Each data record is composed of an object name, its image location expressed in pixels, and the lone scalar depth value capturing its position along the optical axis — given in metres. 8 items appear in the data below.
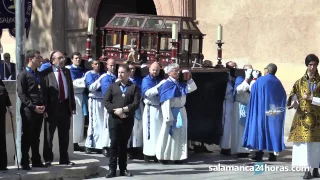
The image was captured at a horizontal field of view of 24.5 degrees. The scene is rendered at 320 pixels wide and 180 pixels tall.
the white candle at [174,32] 12.05
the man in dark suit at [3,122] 10.16
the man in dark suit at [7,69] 15.93
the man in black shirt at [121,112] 10.42
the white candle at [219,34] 13.64
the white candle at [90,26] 13.46
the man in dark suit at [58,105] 10.72
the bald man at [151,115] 12.30
